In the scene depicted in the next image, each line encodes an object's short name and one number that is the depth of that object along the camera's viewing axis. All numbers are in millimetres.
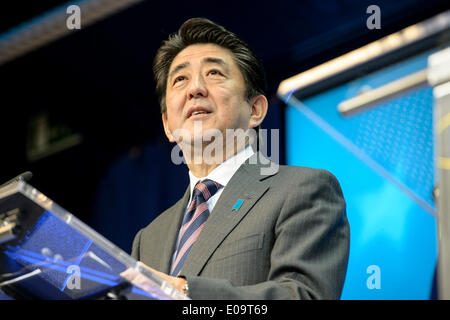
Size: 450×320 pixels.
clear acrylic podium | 3991
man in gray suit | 4156
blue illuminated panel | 4696
